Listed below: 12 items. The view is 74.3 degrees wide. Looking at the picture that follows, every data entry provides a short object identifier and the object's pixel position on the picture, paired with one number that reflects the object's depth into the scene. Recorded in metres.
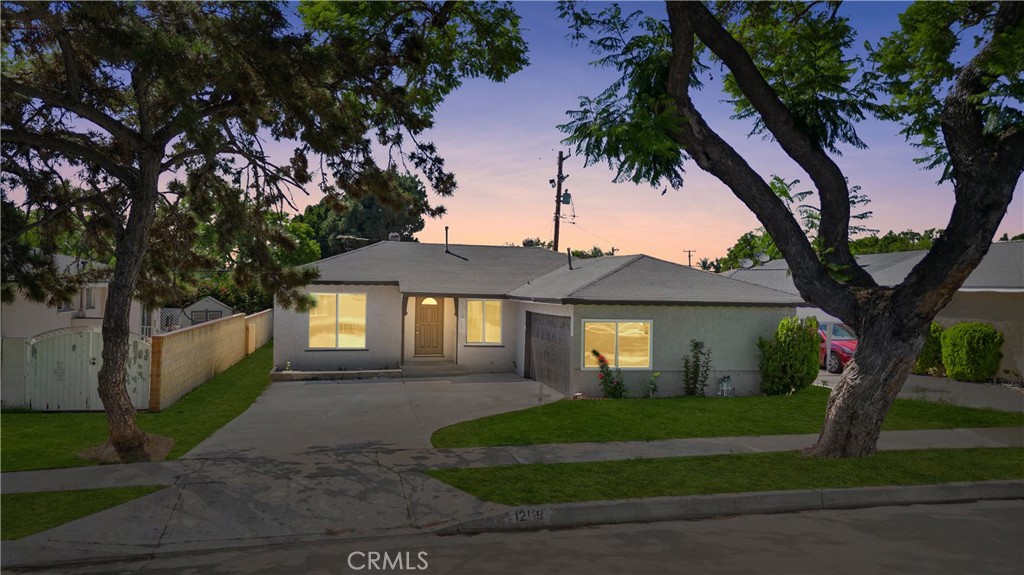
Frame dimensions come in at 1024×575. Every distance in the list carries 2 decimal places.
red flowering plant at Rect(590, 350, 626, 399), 15.74
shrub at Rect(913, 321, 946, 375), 21.22
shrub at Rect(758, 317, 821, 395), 16.58
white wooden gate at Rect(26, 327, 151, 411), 12.75
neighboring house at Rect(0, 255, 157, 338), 17.31
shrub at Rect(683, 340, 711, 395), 16.44
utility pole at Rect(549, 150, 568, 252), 30.78
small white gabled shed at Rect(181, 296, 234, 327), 30.62
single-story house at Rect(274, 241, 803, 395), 16.23
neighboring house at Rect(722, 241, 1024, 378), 19.53
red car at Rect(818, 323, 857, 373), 21.83
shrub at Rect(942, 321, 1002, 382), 19.41
